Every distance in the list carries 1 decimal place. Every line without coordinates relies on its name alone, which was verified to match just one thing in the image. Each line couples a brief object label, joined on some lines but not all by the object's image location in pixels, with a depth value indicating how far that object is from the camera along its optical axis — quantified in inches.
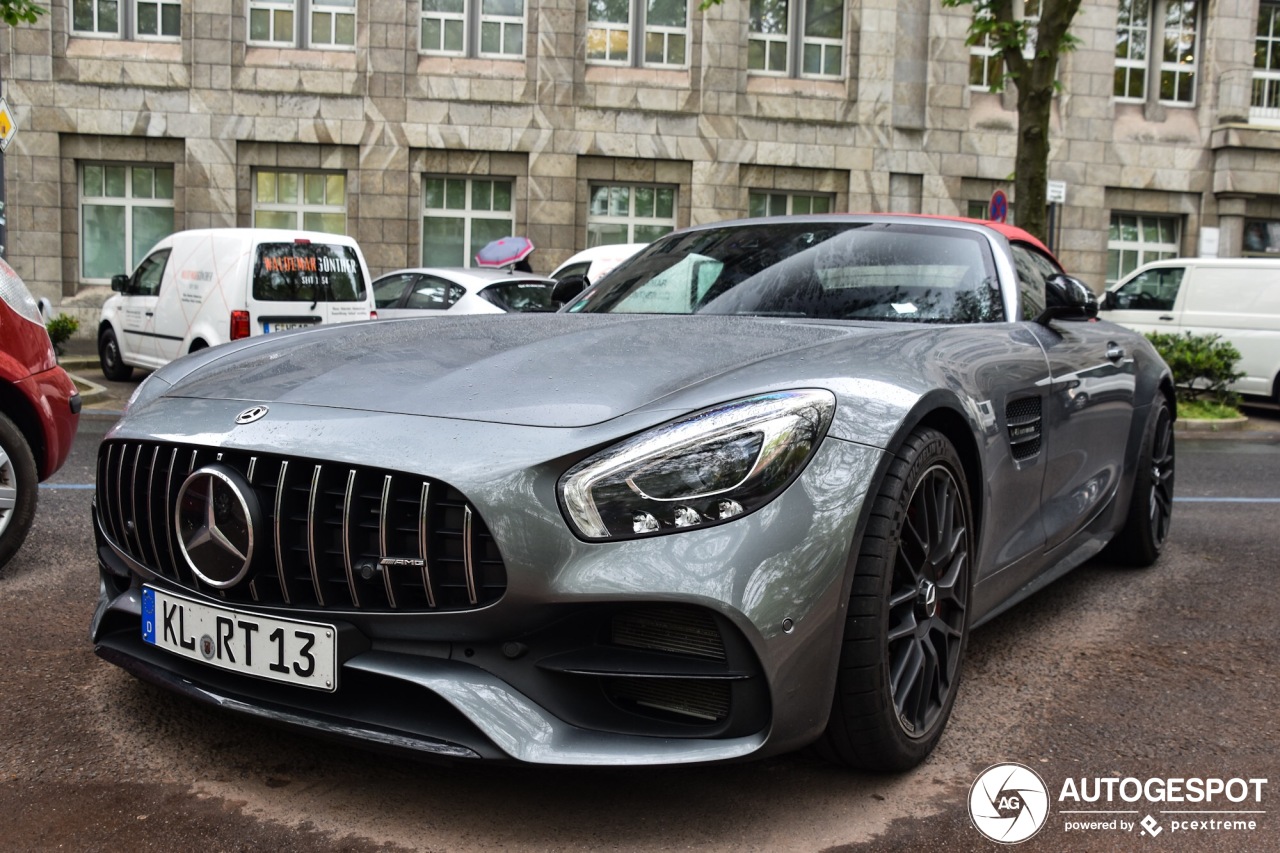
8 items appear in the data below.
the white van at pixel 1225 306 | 557.9
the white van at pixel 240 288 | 460.8
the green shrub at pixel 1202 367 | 534.3
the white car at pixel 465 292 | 502.9
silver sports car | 92.4
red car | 174.6
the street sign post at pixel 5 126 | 512.1
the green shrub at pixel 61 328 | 547.8
